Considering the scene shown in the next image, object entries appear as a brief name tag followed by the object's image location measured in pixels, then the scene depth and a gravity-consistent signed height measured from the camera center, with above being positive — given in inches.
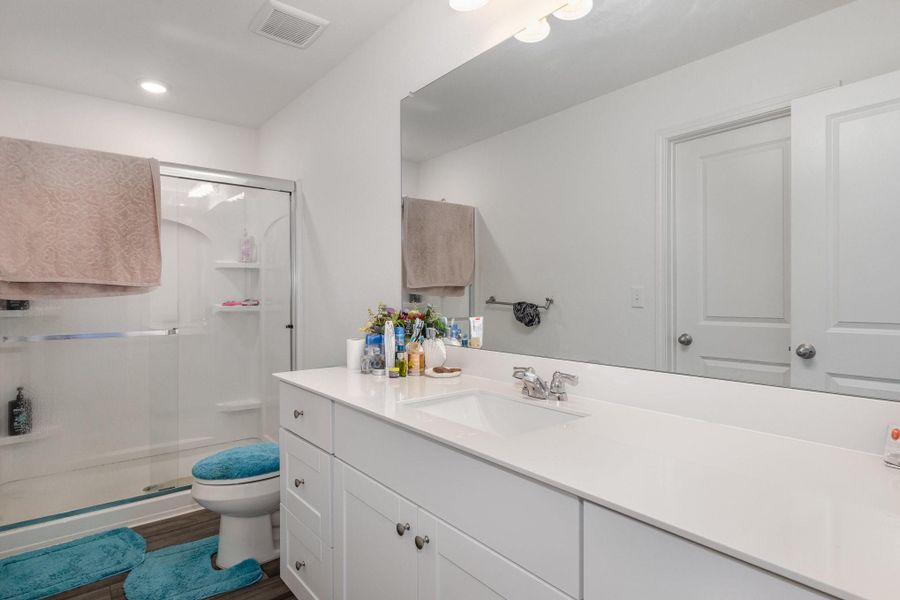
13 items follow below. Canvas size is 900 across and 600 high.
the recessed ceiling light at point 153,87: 110.3 +50.1
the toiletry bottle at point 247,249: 112.7 +11.8
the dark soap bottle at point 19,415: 95.3 -23.2
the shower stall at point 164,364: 95.2 -14.3
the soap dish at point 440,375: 70.3 -11.7
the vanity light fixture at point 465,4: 63.8 +39.4
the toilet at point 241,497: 77.6 -32.7
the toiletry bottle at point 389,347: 72.9 -7.8
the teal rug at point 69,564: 75.9 -45.9
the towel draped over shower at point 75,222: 82.1 +14.3
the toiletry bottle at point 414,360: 73.0 -9.8
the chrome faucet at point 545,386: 54.8 -10.6
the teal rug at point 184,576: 73.2 -45.3
